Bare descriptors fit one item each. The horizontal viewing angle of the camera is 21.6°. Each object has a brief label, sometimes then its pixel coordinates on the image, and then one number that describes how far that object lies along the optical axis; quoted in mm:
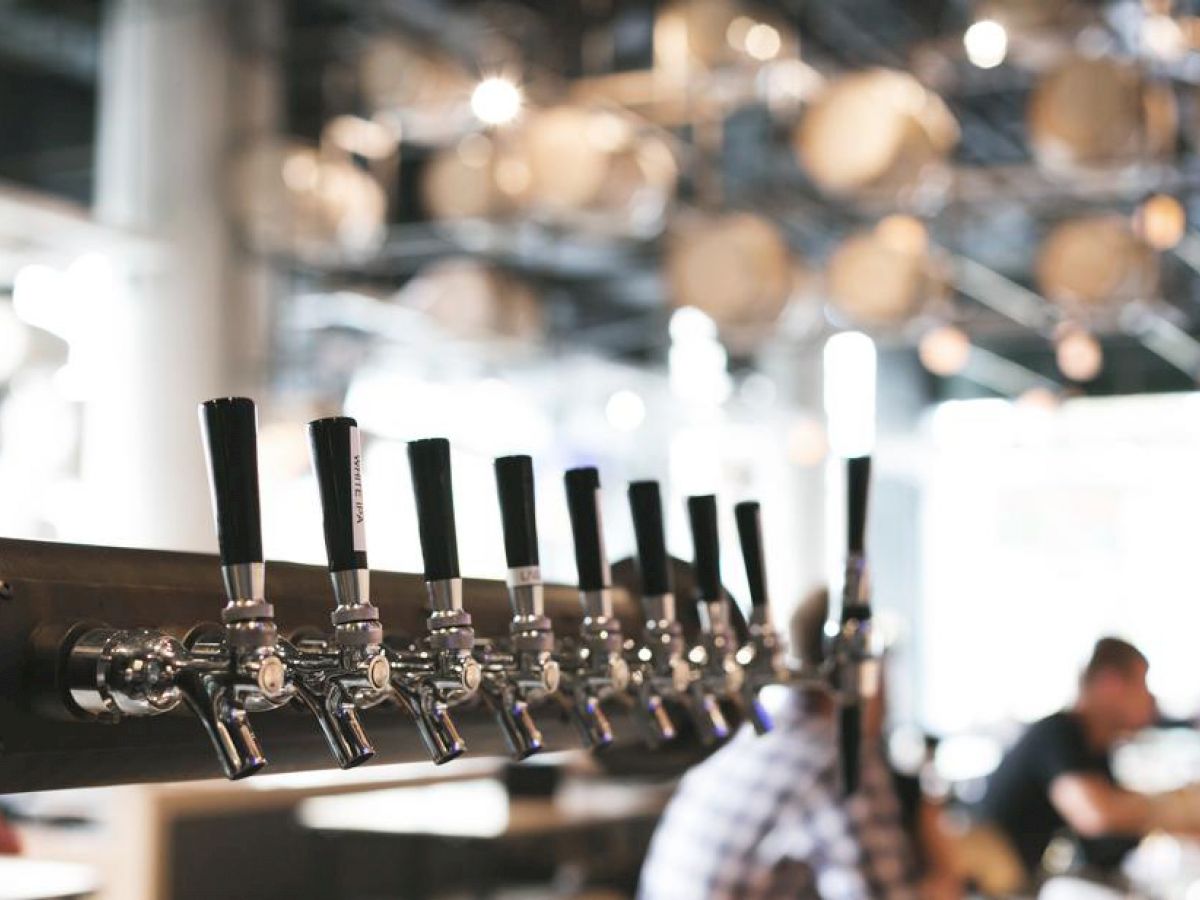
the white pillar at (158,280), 9267
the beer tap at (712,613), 2376
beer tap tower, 1867
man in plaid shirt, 3565
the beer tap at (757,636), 2455
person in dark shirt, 6343
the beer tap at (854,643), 2546
